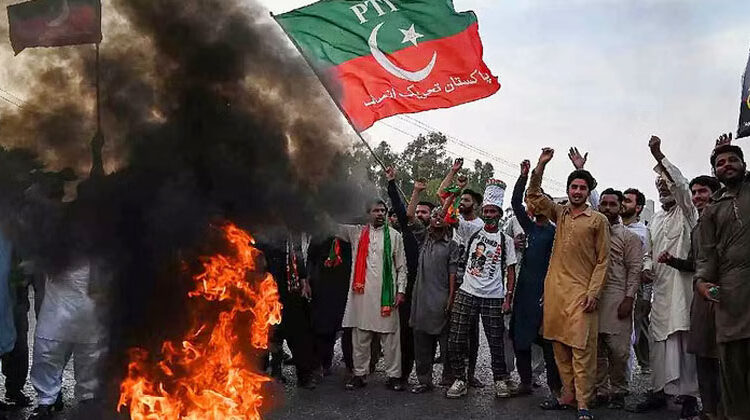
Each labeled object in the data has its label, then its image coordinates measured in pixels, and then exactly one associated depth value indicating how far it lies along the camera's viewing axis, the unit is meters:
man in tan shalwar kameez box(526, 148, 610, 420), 5.67
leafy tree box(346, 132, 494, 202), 28.61
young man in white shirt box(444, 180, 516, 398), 6.62
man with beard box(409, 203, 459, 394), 6.73
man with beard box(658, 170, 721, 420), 5.15
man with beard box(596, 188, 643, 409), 6.01
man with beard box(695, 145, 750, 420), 4.65
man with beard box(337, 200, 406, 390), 6.86
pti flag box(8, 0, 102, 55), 4.61
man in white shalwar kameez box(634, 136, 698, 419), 5.77
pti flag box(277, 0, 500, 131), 6.38
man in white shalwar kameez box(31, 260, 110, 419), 5.49
